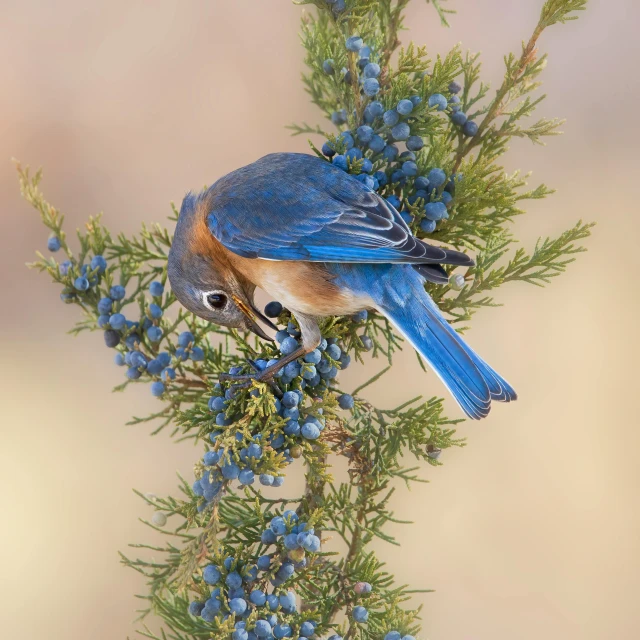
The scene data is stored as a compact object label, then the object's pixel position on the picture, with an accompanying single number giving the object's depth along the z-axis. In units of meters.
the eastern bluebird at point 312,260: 6.05
